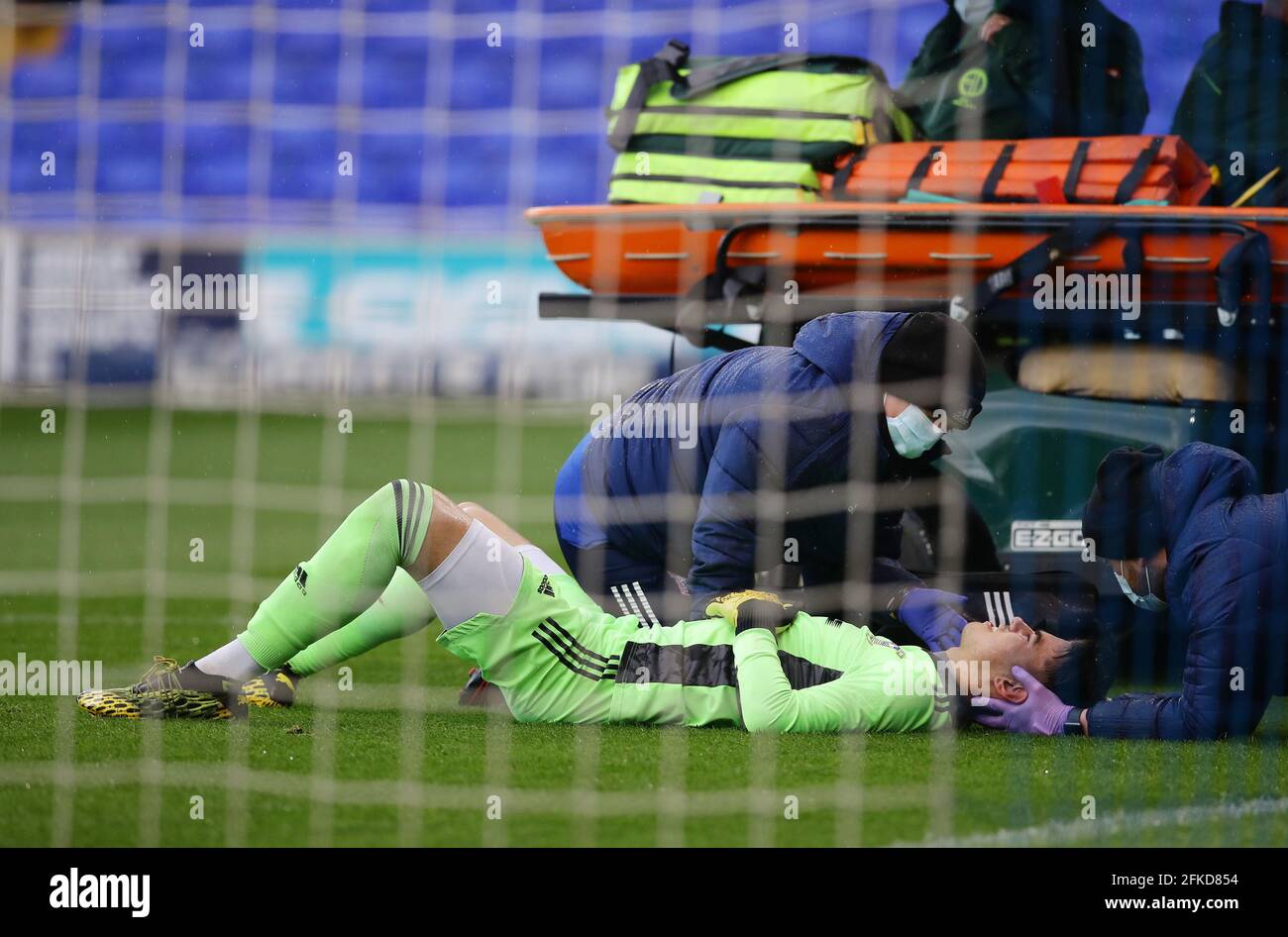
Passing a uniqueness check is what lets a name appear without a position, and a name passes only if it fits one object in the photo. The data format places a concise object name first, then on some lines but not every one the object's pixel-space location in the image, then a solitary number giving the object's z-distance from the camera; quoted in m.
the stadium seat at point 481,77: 12.45
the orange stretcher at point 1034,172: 8.12
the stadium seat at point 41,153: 12.97
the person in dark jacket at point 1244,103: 8.59
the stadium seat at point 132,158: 12.64
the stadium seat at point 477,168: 12.34
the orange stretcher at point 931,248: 7.72
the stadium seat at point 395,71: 12.22
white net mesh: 5.54
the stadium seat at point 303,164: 11.93
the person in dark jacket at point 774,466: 6.81
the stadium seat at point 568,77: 12.62
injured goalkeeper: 6.27
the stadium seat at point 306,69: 11.84
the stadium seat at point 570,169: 11.82
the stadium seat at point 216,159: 12.30
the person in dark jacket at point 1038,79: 9.09
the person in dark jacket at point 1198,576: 6.37
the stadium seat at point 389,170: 12.81
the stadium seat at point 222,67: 12.45
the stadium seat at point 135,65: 12.00
